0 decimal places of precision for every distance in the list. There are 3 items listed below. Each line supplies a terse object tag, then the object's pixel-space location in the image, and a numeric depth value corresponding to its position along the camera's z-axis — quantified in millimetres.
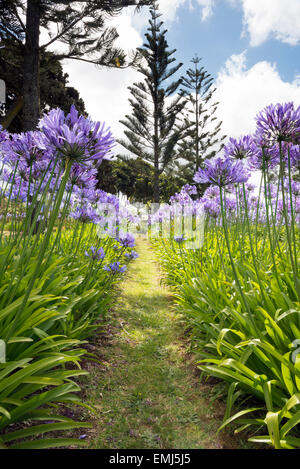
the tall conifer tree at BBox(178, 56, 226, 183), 22438
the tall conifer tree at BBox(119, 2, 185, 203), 17656
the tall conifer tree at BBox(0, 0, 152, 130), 6516
